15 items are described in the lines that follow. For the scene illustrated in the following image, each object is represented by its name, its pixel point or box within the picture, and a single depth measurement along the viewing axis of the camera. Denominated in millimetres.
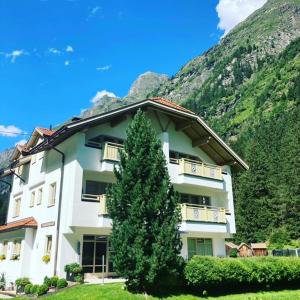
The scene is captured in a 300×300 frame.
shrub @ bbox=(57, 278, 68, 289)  20000
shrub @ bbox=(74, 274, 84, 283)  20722
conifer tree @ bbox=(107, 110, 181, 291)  16953
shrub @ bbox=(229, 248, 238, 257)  34531
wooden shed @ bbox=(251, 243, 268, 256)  47075
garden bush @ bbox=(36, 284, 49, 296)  19531
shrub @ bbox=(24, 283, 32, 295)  20944
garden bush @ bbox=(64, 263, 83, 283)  21028
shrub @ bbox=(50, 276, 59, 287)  20344
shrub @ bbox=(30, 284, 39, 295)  20000
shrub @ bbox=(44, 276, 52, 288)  20297
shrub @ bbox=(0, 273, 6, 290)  26166
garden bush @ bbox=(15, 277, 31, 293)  23339
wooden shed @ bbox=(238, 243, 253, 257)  45647
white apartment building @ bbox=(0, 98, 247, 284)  22703
